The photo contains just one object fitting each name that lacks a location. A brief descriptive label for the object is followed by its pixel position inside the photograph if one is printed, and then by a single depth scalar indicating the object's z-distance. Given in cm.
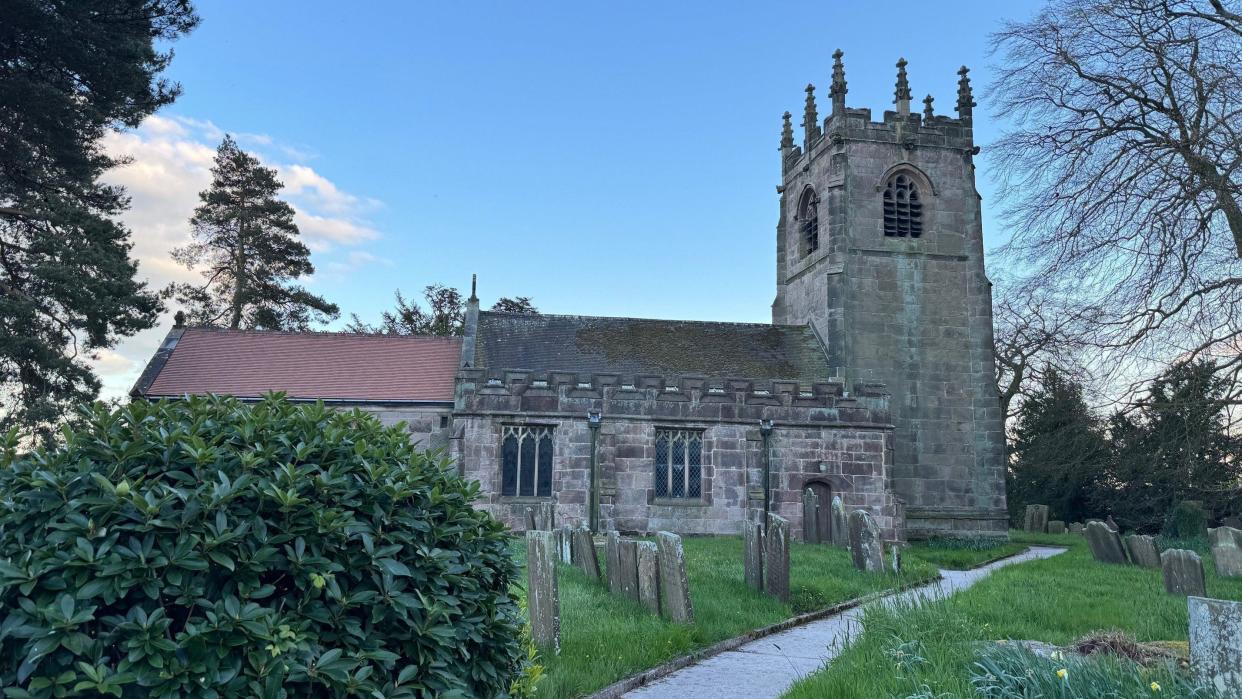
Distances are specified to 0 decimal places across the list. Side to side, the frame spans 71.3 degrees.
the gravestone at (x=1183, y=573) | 1064
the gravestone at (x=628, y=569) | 973
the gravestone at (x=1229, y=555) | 1350
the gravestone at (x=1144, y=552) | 1499
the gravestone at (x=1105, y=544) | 1572
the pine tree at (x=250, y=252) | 3709
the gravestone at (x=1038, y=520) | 3075
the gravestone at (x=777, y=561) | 1092
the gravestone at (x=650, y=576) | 923
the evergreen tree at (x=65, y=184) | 1742
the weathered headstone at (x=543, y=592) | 752
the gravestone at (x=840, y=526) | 1753
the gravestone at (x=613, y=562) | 1017
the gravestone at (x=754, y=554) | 1120
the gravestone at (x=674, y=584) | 898
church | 2133
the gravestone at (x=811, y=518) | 1922
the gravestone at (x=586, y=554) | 1158
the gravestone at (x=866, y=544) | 1367
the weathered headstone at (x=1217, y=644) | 480
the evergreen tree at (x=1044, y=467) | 2834
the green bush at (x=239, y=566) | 334
